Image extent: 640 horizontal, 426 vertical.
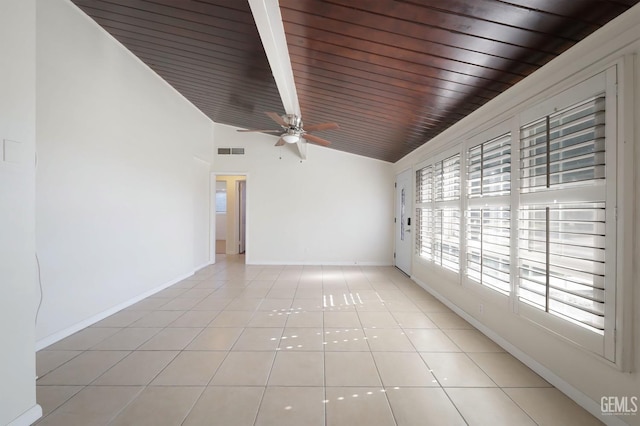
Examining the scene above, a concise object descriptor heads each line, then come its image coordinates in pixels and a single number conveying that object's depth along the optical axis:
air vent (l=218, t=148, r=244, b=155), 6.65
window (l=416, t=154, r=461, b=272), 3.78
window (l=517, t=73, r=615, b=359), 1.75
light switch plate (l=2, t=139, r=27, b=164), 1.59
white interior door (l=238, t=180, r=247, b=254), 8.45
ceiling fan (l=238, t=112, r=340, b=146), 3.75
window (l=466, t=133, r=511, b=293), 2.71
